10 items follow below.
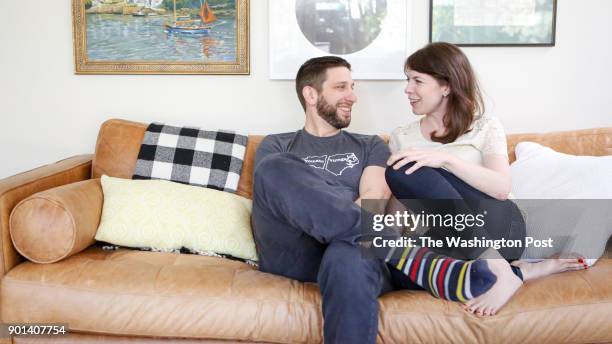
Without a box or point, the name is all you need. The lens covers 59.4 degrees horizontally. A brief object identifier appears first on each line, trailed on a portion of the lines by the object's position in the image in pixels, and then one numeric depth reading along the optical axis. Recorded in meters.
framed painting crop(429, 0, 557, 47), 2.45
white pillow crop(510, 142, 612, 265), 1.68
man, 1.39
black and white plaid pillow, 2.15
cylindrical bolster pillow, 1.63
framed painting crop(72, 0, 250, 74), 2.46
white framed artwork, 2.43
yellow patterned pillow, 1.83
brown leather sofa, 1.47
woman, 1.57
